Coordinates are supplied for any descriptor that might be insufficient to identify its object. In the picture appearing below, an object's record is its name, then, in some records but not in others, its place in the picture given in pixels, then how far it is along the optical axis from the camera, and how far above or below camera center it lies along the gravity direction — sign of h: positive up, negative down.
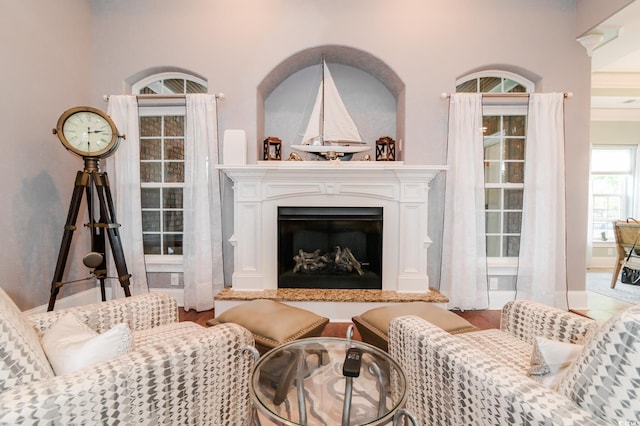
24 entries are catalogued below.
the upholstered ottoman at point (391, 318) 1.69 -0.66
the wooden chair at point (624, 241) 3.80 -0.45
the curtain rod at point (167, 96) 3.04 +1.09
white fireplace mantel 2.89 +0.02
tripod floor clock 2.39 +0.22
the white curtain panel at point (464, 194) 2.98 +0.12
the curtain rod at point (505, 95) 2.92 +1.08
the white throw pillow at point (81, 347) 0.92 -0.44
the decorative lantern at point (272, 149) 3.14 +0.59
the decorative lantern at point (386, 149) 3.12 +0.59
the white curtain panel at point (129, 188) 3.06 +0.18
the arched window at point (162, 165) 3.34 +0.45
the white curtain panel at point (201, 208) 3.01 -0.02
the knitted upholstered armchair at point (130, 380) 0.76 -0.51
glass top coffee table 1.05 -0.67
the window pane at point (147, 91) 3.37 +1.27
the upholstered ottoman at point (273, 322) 1.64 -0.67
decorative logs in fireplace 3.08 -0.56
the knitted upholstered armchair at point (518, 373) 0.69 -0.51
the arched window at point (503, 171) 3.25 +0.38
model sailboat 2.95 +0.76
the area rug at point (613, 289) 3.62 -1.07
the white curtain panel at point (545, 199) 2.96 +0.07
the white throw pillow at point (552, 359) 0.92 -0.47
